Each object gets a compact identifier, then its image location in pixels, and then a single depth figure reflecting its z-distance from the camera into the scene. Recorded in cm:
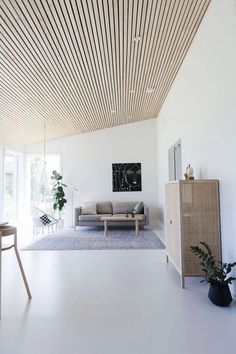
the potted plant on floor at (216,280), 255
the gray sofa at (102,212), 731
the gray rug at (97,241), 524
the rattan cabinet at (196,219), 309
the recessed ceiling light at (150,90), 577
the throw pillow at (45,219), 709
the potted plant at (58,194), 783
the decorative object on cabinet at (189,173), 369
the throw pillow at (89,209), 775
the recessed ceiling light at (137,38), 365
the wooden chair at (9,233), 259
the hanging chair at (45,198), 789
